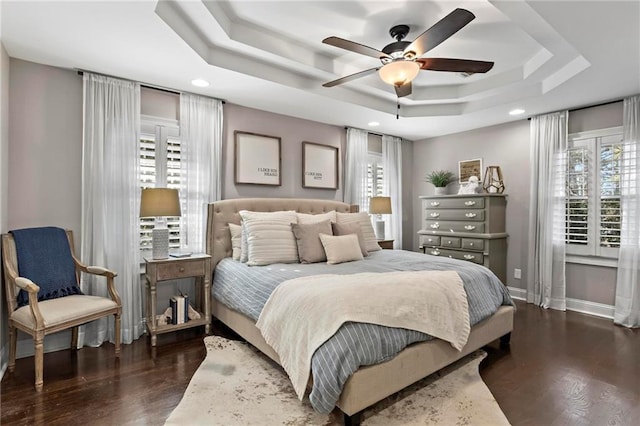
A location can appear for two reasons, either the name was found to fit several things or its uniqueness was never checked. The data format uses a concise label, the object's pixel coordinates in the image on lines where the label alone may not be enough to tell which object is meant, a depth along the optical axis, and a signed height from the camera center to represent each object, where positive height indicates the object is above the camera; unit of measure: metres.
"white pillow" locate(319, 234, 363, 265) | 3.32 -0.40
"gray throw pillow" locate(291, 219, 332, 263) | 3.33 -0.34
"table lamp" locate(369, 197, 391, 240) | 5.09 +0.02
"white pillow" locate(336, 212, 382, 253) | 4.08 -0.19
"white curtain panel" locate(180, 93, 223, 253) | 3.70 +0.51
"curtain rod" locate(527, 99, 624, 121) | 3.93 +1.31
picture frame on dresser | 5.22 +0.66
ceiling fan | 2.21 +1.14
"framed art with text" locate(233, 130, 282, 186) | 4.14 +0.63
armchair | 2.37 -0.73
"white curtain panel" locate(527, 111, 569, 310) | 4.29 -0.01
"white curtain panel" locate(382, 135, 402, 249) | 5.68 +0.47
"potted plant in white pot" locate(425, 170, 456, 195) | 5.43 +0.50
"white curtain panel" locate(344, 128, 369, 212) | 5.16 +0.64
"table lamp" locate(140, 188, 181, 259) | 3.12 -0.01
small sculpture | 5.02 +0.37
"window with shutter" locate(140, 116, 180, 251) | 3.51 +0.49
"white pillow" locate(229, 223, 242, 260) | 3.56 -0.35
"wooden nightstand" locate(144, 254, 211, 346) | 3.11 -0.67
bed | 1.88 -0.97
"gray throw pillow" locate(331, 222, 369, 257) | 3.76 -0.24
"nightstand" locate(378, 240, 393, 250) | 5.03 -0.53
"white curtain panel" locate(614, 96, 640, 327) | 3.67 -0.16
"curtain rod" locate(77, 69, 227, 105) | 3.39 +1.26
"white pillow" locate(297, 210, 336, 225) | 3.71 -0.11
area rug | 1.99 -1.25
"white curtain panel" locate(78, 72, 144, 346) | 3.12 +0.11
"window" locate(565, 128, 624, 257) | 3.96 +0.24
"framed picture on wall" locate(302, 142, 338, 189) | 4.74 +0.63
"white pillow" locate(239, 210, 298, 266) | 3.24 -0.31
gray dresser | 4.61 -0.28
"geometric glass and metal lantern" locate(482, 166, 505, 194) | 4.94 +0.45
